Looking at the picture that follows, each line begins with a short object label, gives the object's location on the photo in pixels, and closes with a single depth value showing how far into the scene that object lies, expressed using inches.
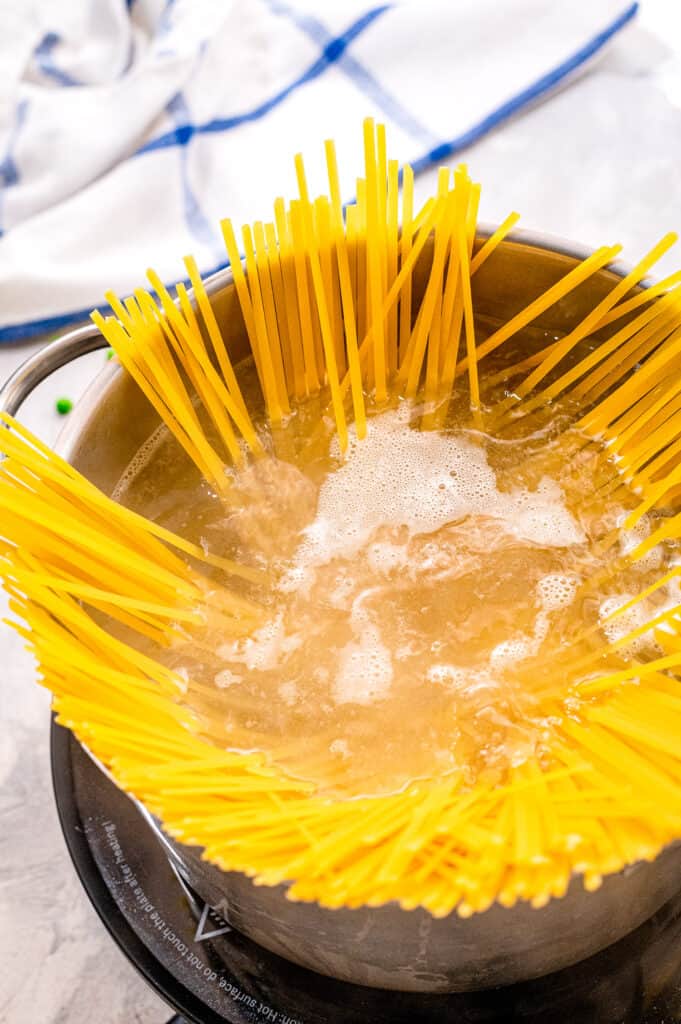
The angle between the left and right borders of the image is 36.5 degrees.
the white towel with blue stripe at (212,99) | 38.7
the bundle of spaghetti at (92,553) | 20.9
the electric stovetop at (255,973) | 22.5
